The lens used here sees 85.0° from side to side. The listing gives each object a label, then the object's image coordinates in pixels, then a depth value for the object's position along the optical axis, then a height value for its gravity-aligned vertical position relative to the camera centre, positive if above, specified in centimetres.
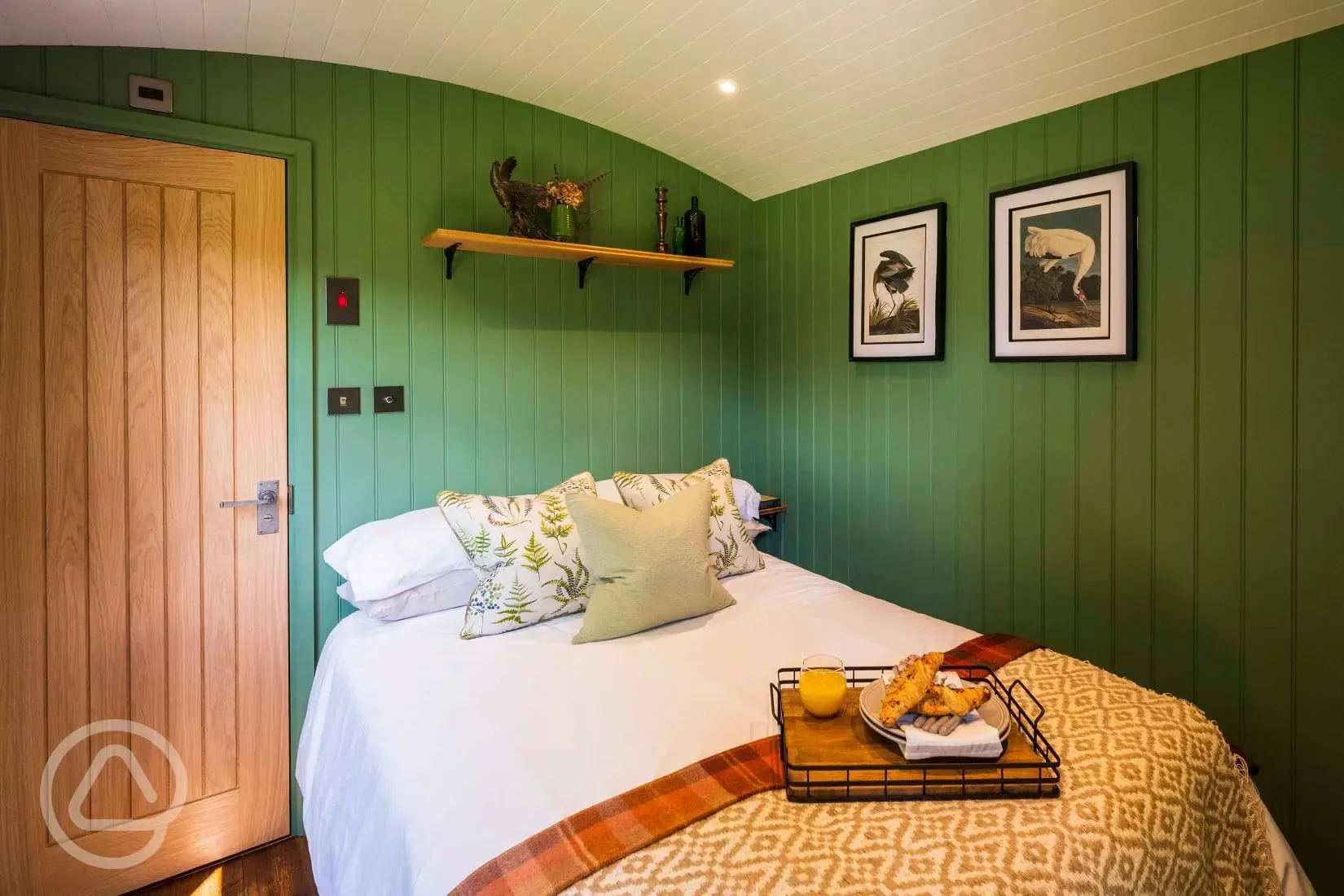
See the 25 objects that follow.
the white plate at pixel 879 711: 135 -53
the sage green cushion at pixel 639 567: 200 -36
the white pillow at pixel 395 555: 215 -35
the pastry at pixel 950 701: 134 -49
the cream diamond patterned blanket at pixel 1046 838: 106 -62
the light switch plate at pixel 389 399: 248 +14
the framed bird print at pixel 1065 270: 212 +52
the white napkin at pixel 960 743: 128 -53
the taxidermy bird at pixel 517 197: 252 +85
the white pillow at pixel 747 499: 301 -25
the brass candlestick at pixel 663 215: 296 +91
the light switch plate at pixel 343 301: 237 +45
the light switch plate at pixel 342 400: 239 +13
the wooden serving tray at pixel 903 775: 124 -58
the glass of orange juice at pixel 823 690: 146 -50
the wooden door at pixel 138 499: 199 -17
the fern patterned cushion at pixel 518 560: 206 -35
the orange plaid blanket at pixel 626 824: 108 -62
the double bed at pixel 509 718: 127 -60
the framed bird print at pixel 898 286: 262 +58
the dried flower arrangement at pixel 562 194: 263 +88
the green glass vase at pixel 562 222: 264 +79
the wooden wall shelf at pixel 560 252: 245 +68
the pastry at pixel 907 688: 136 -47
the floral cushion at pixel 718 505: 241 -22
